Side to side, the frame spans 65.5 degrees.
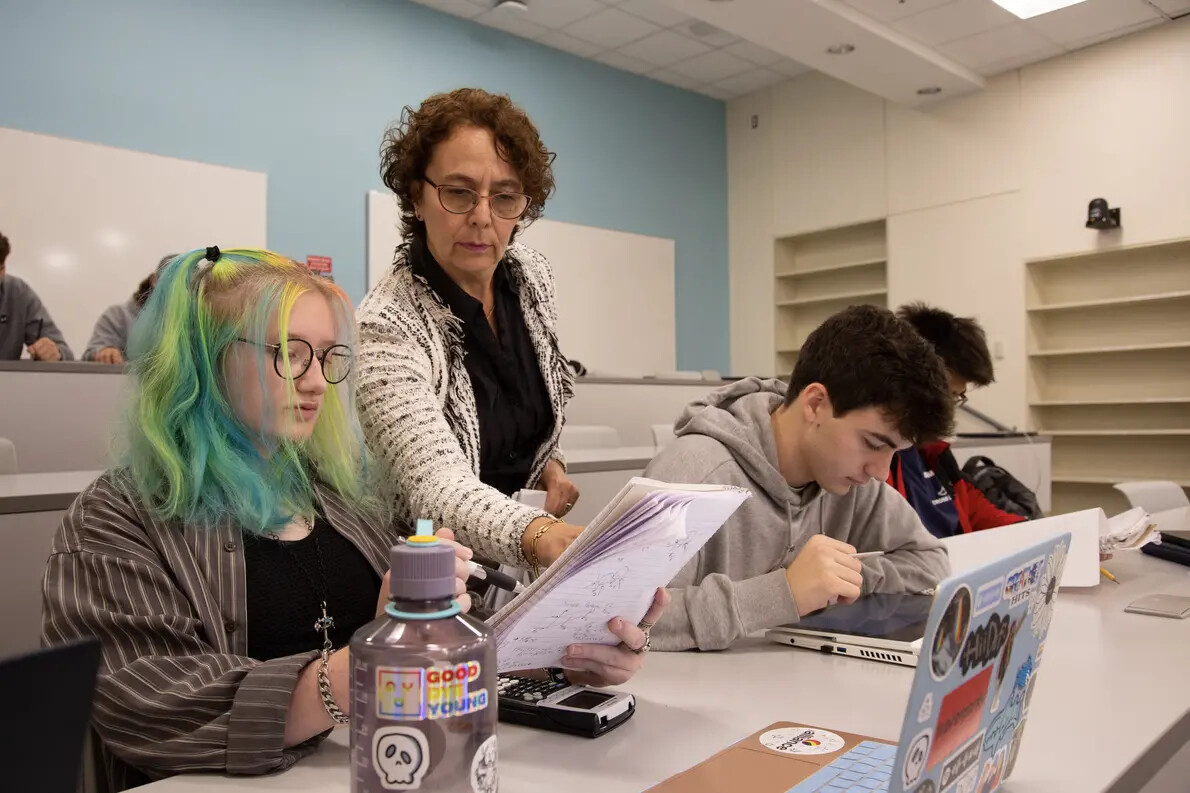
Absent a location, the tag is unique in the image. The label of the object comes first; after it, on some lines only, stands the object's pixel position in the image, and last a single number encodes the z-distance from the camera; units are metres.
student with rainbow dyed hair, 0.77
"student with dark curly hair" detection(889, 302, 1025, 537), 2.27
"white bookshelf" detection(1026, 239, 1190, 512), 5.43
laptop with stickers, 0.50
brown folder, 0.72
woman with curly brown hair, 1.14
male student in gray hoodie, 1.37
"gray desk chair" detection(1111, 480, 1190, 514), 2.90
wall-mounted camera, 5.41
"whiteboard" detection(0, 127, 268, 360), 4.21
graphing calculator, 0.84
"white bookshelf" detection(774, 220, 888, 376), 7.02
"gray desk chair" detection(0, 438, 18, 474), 1.95
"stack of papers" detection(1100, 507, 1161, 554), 1.84
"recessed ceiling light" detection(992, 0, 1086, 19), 5.01
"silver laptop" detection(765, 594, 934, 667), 1.11
